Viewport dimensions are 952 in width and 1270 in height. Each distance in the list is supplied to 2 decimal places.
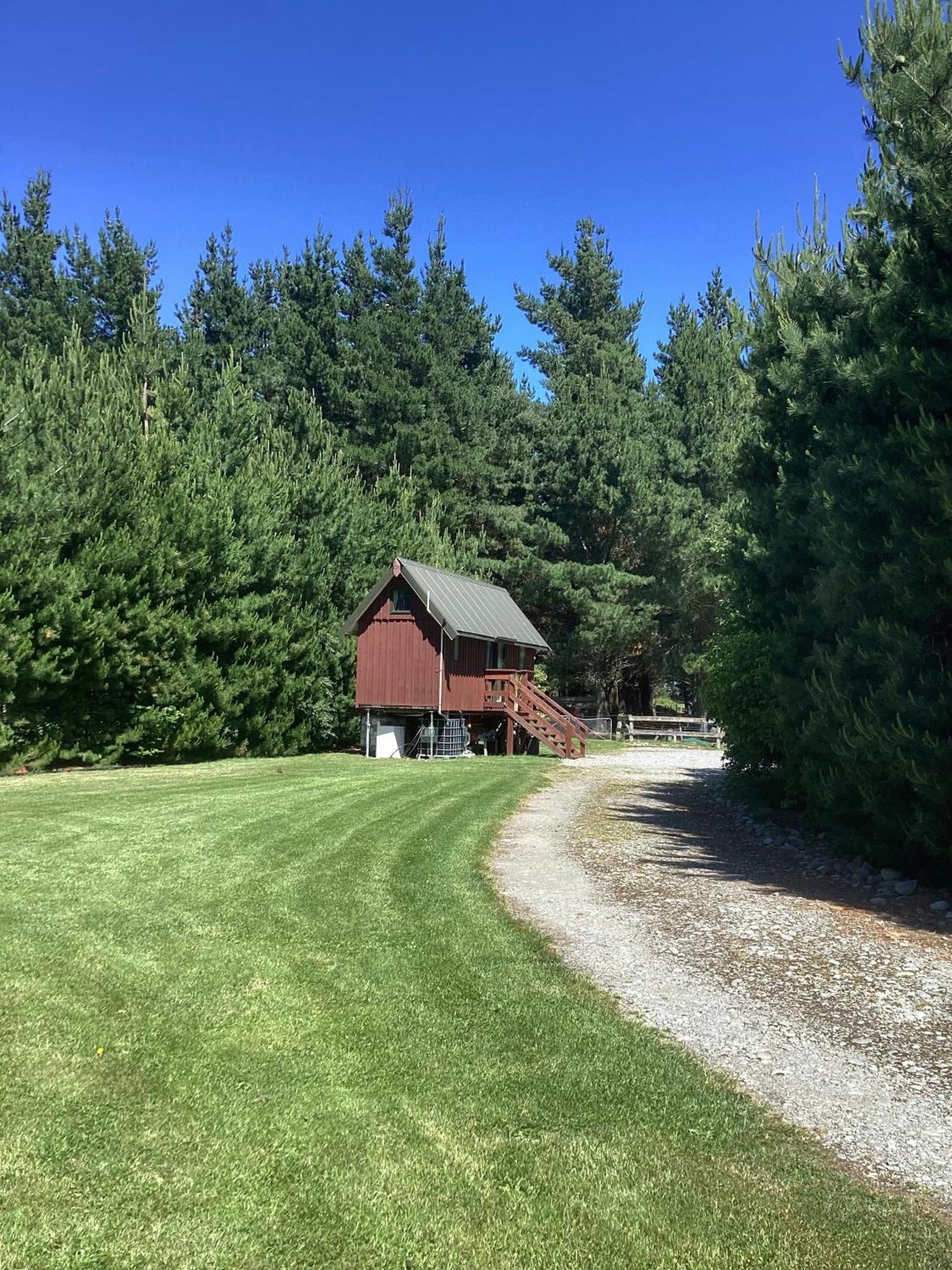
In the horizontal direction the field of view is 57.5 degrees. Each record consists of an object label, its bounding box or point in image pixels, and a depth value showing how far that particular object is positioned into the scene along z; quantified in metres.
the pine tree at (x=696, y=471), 34.78
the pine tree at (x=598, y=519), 34.00
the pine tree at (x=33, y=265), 34.88
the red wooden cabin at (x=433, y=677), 24.69
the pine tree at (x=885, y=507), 7.91
